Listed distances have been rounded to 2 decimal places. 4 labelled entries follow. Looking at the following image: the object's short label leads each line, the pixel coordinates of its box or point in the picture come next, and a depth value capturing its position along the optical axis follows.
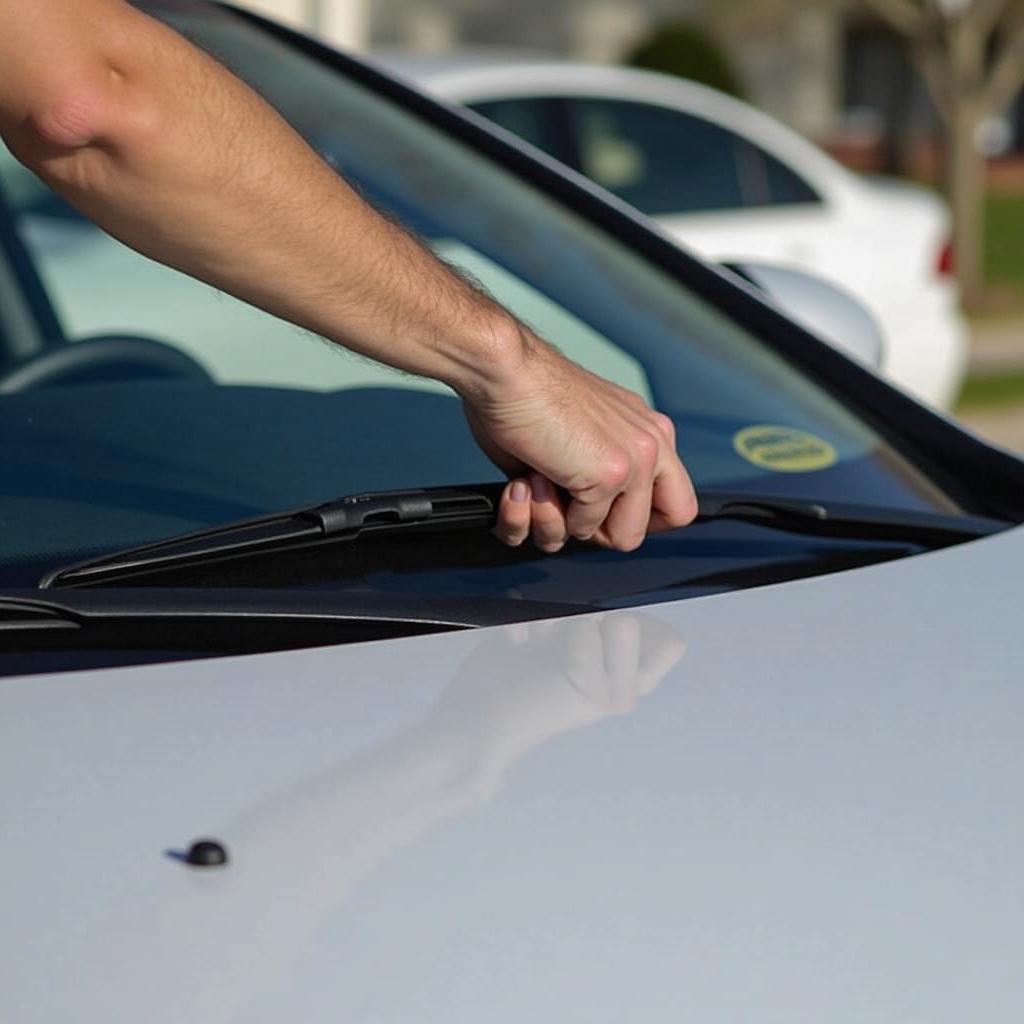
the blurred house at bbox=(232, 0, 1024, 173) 25.44
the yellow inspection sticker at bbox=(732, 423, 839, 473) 2.05
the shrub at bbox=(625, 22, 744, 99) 20.31
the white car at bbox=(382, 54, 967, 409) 6.48
